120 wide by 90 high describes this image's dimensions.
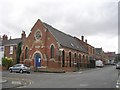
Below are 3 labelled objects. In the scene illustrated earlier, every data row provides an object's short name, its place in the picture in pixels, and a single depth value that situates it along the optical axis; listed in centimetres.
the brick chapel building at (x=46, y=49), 2101
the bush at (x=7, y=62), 2215
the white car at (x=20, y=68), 1770
